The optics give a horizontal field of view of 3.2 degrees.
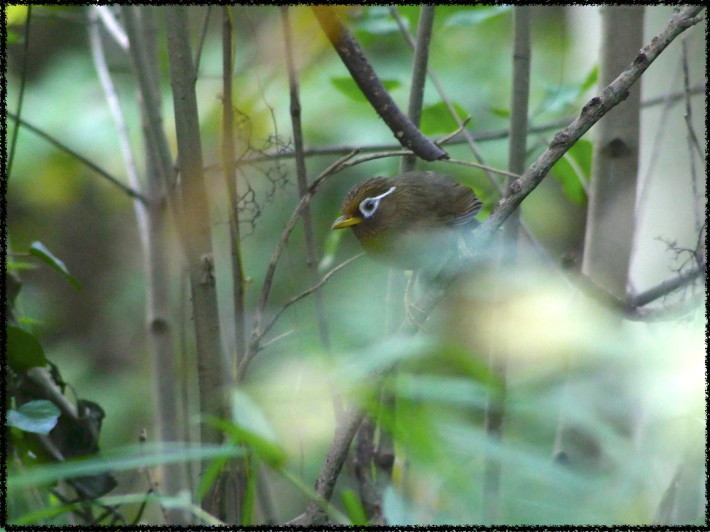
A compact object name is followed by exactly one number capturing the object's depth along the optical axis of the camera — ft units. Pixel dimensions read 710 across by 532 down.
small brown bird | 31.69
